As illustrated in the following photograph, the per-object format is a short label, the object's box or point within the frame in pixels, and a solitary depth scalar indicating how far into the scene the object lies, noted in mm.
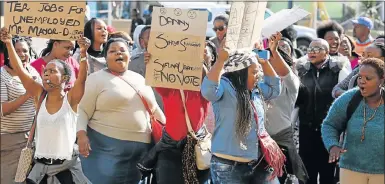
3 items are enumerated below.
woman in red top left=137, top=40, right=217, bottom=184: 6660
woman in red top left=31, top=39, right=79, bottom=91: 7816
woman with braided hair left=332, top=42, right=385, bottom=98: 7754
